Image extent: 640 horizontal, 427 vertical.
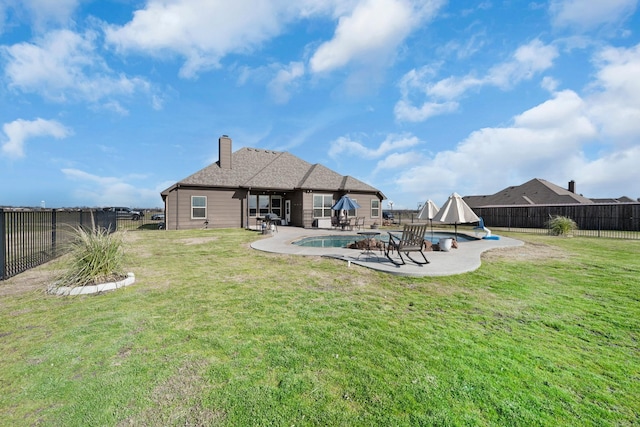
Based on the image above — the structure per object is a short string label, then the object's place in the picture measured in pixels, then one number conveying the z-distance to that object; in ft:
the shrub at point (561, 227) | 49.49
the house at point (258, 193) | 59.88
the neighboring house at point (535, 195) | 100.42
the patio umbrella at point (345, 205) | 56.34
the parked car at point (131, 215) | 92.30
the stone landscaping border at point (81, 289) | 16.25
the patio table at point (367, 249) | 29.12
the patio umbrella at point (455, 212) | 36.19
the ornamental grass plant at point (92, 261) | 17.16
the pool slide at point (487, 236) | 42.95
